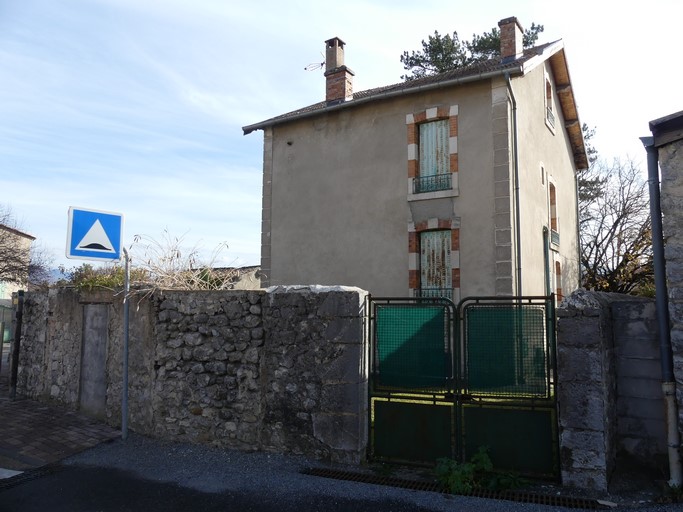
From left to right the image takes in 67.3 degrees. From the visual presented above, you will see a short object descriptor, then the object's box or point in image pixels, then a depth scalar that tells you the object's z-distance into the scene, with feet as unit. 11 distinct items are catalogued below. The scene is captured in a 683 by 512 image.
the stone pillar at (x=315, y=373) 17.69
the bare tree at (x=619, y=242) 59.82
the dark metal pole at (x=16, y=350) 28.91
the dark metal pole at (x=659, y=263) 15.23
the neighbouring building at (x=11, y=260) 77.10
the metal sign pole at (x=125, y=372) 21.13
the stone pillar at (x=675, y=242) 14.96
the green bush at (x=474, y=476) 15.04
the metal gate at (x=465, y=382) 15.83
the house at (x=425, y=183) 37.19
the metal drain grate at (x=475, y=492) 13.89
